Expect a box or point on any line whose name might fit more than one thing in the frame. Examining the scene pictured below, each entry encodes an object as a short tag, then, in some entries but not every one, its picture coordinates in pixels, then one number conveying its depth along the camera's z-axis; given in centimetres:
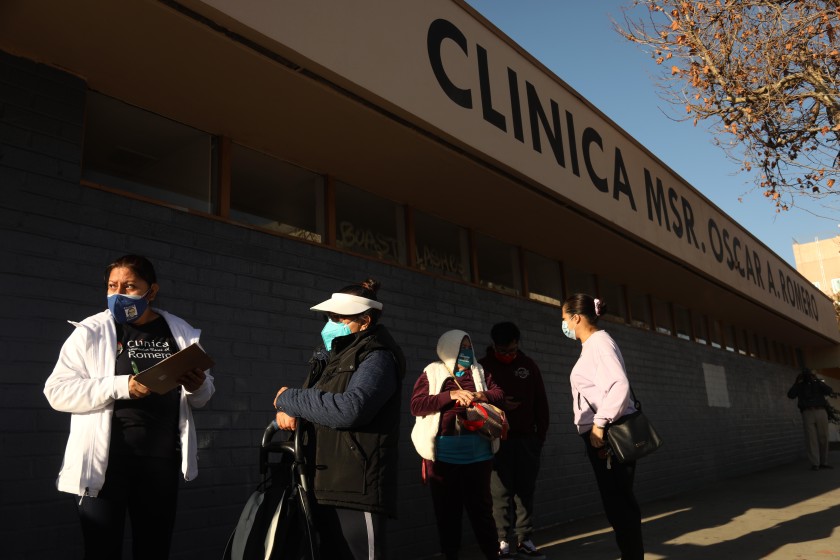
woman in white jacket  276
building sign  444
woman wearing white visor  293
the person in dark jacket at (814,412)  1286
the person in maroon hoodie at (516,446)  554
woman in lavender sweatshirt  419
